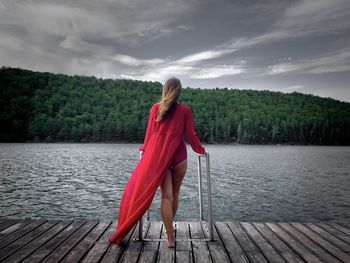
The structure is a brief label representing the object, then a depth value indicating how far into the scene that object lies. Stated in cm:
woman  317
